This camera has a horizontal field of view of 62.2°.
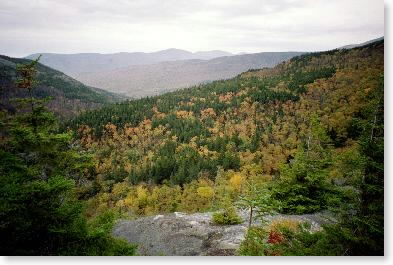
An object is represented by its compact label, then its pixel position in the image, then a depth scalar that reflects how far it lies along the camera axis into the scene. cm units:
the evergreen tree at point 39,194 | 612
